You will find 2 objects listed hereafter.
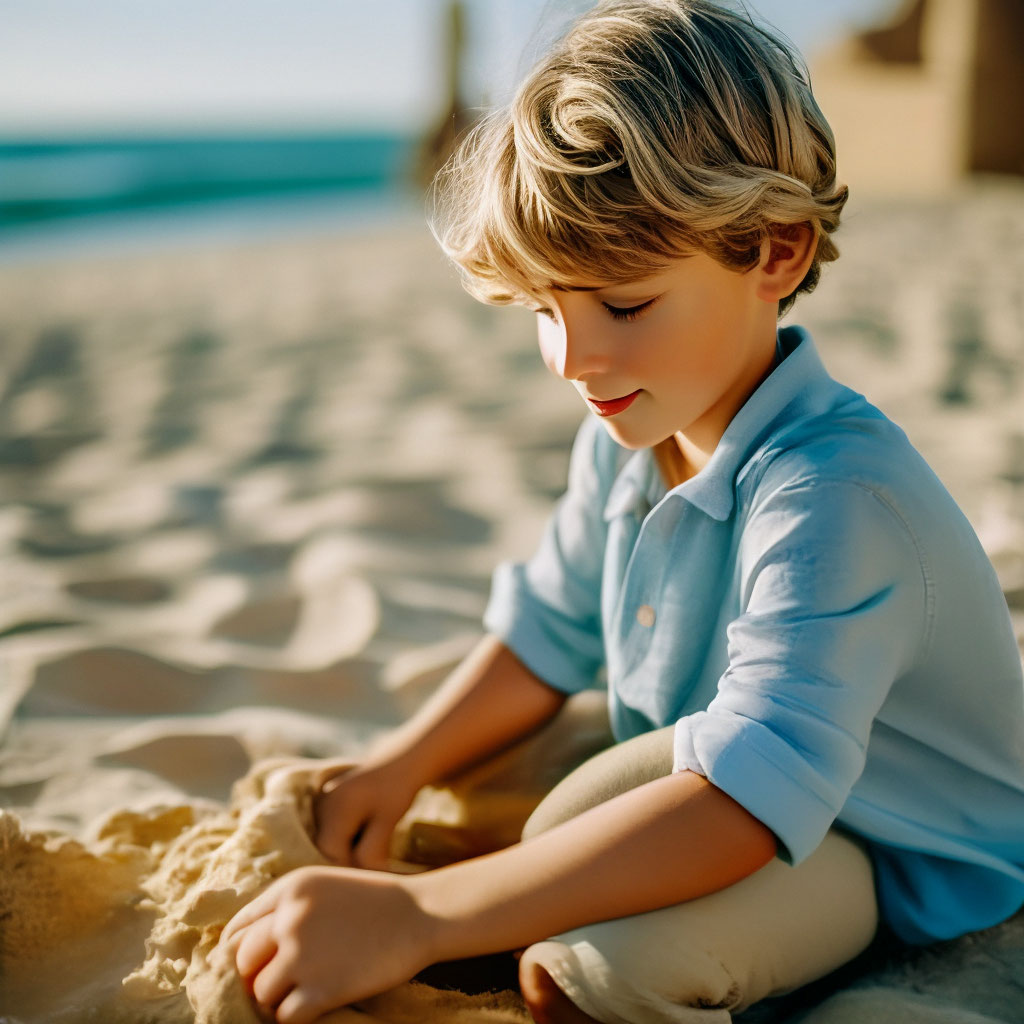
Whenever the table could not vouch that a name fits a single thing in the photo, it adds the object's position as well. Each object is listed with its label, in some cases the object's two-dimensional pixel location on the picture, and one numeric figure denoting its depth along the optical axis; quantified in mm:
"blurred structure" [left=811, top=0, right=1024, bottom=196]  9805
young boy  1029
